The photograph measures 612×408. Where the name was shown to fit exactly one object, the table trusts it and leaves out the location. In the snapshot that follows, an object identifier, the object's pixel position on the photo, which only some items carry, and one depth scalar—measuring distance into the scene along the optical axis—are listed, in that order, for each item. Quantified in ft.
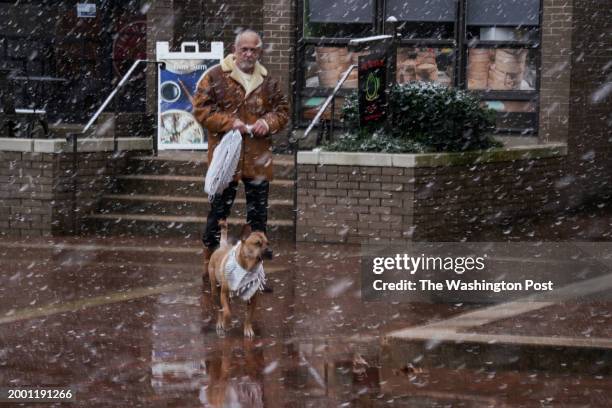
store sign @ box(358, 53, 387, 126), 48.93
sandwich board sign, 57.82
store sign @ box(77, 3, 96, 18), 69.36
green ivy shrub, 48.65
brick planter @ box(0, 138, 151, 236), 49.96
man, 36.35
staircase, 49.85
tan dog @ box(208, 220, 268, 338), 29.22
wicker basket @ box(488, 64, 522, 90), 59.82
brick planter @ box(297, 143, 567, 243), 46.75
